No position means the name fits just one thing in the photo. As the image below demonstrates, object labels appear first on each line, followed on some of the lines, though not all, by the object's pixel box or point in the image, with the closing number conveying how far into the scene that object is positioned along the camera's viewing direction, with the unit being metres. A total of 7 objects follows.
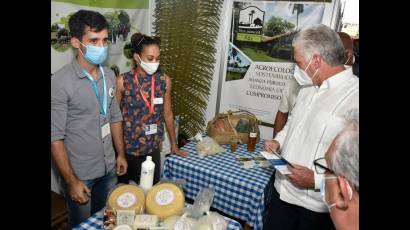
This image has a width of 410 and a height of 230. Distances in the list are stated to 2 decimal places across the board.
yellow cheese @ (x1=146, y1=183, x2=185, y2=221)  1.42
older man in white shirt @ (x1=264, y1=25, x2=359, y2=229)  1.60
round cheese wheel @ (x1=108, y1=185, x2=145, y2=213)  1.41
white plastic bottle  1.59
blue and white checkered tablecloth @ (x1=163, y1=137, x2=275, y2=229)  2.19
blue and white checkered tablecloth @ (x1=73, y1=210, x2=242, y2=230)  1.42
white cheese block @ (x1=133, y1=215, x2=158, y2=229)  1.33
